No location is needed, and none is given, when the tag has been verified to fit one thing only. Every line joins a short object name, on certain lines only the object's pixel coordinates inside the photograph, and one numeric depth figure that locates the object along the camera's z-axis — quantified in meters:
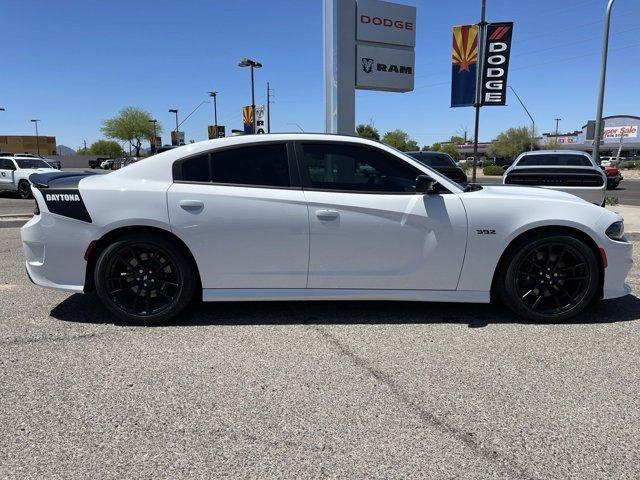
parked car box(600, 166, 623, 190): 25.53
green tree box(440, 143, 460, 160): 81.65
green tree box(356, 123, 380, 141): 67.88
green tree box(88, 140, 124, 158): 109.31
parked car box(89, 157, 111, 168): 83.50
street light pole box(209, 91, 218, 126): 44.78
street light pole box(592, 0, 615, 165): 15.54
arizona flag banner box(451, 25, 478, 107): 14.24
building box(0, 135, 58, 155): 95.75
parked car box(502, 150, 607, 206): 8.27
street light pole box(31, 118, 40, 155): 91.22
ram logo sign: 10.27
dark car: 15.19
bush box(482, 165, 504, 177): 45.97
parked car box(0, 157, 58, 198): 18.11
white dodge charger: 4.05
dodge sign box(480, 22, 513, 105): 14.09
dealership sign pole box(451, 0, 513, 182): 14.18
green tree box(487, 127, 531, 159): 82.88
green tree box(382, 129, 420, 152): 79.25
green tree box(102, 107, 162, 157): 73.38
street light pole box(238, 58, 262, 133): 31.90
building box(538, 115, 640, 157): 73.38
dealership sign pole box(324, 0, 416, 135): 9.91
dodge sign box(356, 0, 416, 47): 10.15
